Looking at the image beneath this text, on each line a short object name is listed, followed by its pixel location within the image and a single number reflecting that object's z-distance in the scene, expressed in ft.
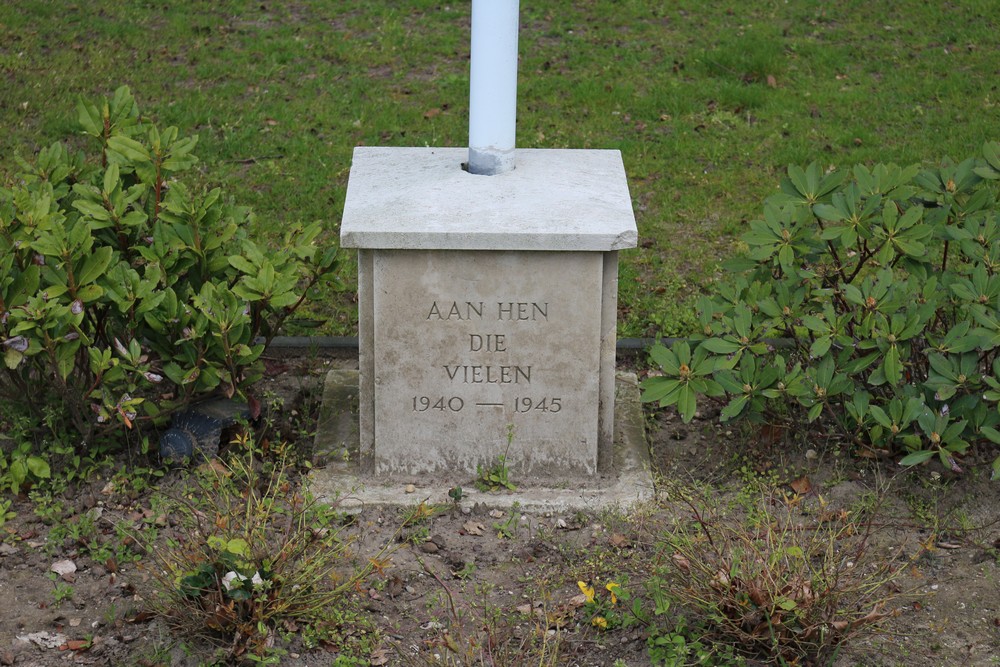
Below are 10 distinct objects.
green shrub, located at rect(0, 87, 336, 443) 12.67
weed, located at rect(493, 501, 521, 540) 13.12
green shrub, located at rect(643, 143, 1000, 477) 12.99
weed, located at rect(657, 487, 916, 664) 10.74
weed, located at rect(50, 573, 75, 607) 12.01
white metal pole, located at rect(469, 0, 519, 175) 13.32
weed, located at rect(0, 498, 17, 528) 13.11
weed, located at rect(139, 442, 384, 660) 10.93
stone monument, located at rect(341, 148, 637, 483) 12.72
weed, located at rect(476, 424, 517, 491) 13.73
